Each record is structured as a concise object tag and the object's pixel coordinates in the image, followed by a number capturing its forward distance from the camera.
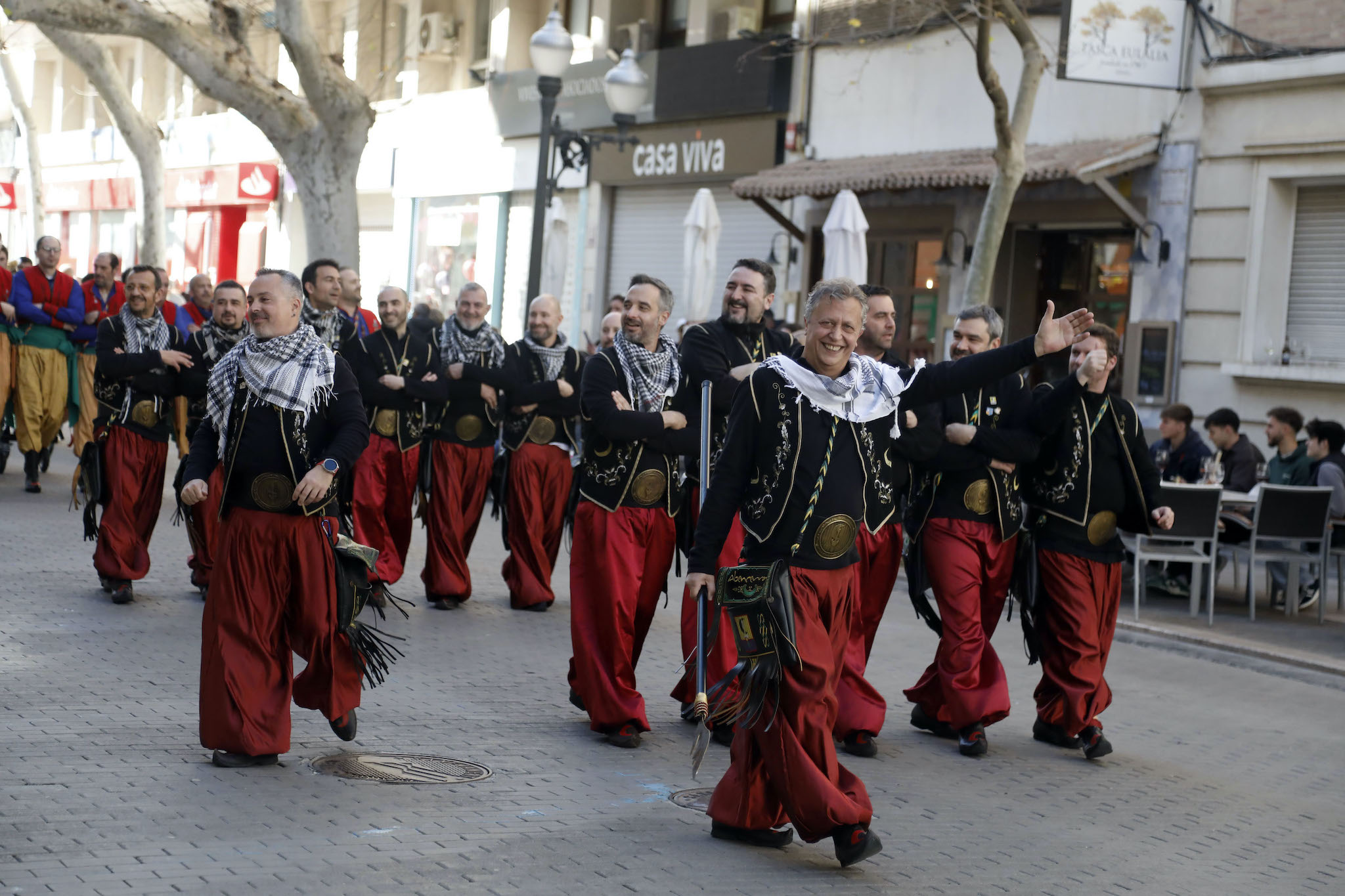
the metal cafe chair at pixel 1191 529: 11.78
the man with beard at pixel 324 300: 10.42
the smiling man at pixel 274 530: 6.31
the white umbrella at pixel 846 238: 17.02
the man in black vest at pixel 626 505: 7.24
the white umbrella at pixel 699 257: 18.98
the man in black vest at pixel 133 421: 9.97
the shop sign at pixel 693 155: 22.52
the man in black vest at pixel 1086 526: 7.51
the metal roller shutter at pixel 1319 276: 15.94
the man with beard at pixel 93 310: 16.11
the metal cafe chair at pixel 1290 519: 11.84
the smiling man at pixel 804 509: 5.52
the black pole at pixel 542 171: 16.84
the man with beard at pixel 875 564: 7.21
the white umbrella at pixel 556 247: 21.36
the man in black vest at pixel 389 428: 10.80
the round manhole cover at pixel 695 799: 6.23
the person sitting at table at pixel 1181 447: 13.11
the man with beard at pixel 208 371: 9.65
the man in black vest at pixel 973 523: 7.45
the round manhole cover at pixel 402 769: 6.29
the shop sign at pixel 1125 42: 15.69
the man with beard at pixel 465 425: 10.84
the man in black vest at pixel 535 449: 10.76
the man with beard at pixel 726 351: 7.60
